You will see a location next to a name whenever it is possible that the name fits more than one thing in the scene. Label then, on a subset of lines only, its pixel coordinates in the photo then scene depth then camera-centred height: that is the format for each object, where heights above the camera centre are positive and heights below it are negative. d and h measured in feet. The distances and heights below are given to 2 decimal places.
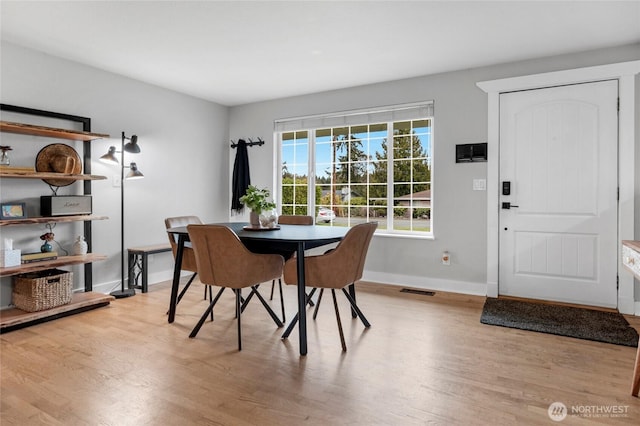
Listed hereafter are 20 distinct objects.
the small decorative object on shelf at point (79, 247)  11.64 -1.17
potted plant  9.90 +0.02
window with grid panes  14.08 +1.70
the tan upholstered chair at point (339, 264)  8.17 -1.26
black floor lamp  12.62 +1.23
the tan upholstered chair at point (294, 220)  12.43 -0.38
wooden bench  13.13 -1.89
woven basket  10.02 -2.25
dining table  7.95 -0.70
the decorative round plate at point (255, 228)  9.87 -0.52
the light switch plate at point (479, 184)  12.69 +0.81
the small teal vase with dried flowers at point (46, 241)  10.94 -0.94
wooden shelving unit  9.71 -0.32
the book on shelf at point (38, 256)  10.33 -1.33
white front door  11.20 +0.45
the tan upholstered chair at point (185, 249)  10.51 -1.16
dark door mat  8.99 -3.05
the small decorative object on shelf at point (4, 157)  10.03 +1.45
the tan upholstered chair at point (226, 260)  8.08 -1.16
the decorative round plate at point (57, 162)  11.18 +1.45
